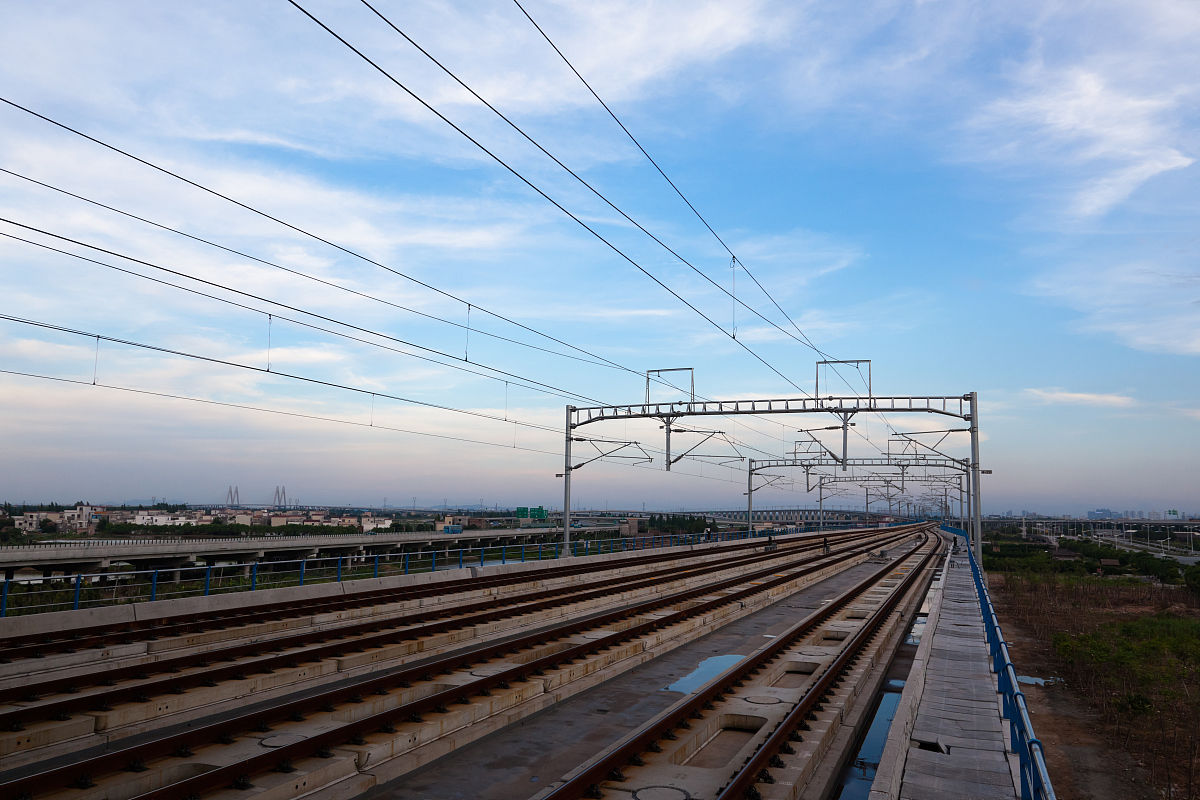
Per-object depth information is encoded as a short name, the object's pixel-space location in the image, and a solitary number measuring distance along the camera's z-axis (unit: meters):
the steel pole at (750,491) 63.19
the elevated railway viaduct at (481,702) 8.48
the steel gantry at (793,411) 32.16
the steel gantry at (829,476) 55.00
